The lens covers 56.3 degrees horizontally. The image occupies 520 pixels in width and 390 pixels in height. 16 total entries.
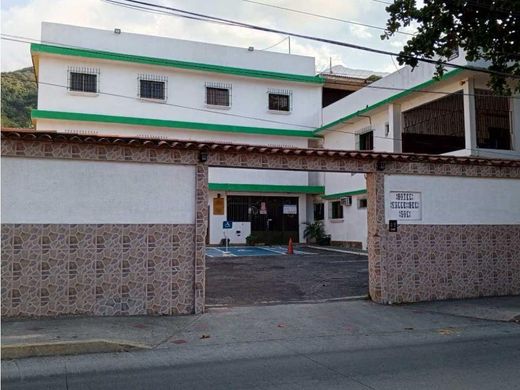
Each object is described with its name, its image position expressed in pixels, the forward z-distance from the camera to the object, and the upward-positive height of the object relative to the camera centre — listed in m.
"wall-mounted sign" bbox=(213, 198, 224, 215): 27.59 +0.93
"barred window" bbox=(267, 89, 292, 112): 28.89 +7.33
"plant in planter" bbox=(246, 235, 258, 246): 27.62 -1.01
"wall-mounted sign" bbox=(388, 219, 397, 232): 10.92 -0.08
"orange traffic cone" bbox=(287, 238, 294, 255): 22.33 -1.29
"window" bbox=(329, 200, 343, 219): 27.78 +0.69
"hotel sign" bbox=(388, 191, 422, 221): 11.08 +0.35
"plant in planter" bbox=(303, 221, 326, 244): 28.44 -0.60
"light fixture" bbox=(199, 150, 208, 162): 9.60 +1.31
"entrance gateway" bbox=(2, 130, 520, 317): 8.56 -0.05
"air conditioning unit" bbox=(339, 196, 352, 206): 26.09 +1.13
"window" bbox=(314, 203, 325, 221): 29.81 +0.62
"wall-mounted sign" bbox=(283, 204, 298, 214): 29.19 +0.79
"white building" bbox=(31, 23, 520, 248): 22.30 +5.87
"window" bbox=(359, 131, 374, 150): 25.16 +4.28
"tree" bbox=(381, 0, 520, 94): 10.62 +4.30
